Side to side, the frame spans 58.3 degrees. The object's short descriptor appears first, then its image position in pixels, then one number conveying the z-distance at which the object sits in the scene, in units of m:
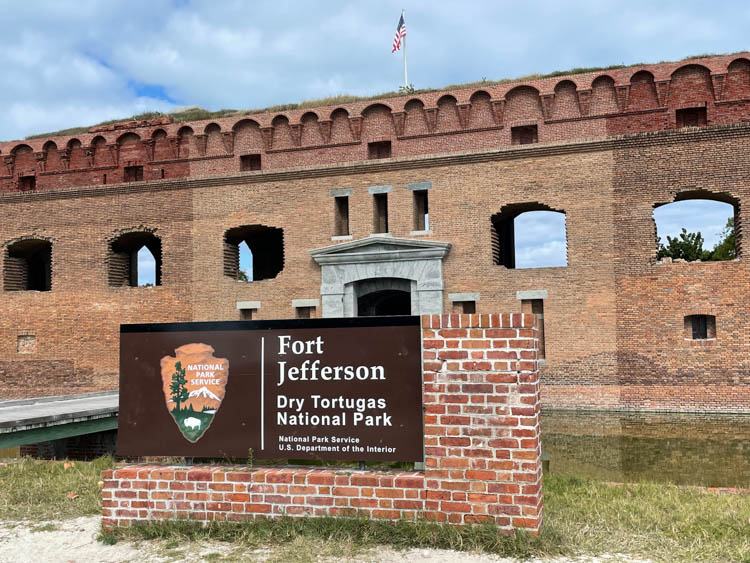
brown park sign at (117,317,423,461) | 5.36
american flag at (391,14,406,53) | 24.02
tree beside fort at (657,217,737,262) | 42.72
